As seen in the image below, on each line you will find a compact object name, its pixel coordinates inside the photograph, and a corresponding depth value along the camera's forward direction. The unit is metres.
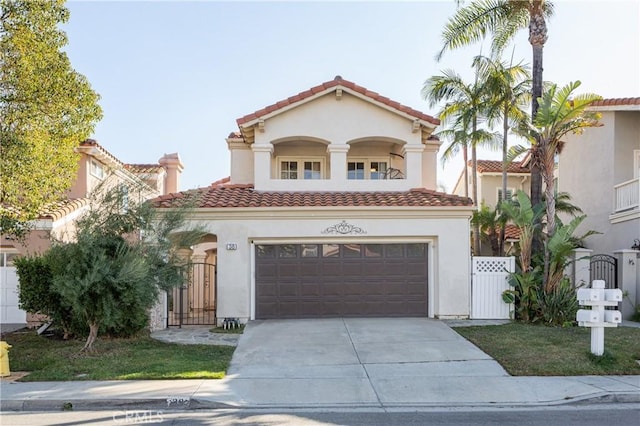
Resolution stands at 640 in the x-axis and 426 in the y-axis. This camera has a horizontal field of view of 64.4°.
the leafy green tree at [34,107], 10.38
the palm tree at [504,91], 19.23
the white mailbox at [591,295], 9.98
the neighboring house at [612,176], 18.17
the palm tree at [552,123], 13.13
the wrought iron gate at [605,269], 16.61
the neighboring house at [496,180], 25.91
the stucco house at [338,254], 14.32
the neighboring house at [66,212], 11.43
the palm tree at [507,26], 15.42
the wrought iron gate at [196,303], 14.95
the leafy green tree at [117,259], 10.05
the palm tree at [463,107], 20.52
